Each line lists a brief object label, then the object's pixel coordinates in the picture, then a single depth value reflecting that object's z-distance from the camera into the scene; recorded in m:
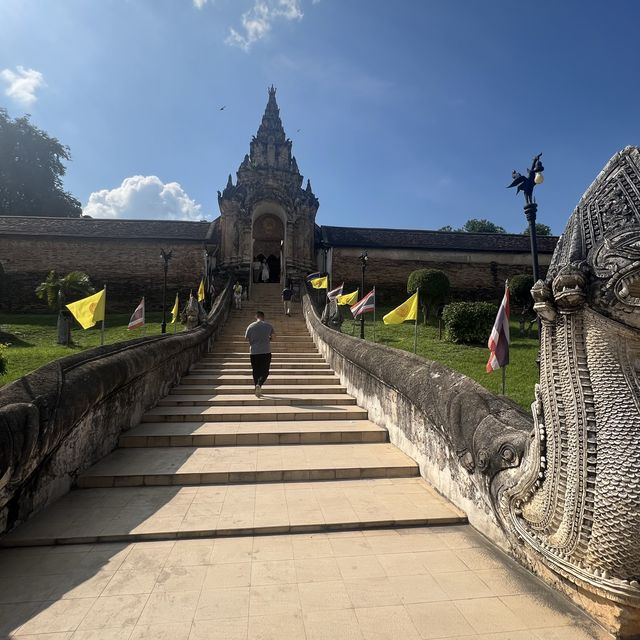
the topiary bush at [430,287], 17.02
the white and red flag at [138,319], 10.17
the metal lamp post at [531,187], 7.08
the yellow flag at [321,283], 15.45
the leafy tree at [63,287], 15.69
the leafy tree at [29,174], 35.94
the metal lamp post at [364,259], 14.59
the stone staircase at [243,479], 2.88
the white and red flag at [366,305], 10.85
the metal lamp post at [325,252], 23.84
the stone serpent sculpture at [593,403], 1.78
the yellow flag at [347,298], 13.63
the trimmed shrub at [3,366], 7.57
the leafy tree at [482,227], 56.00
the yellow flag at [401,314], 9.66
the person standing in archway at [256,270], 23.39
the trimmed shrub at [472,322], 12.55
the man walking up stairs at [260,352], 6.71
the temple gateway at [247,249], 22.20
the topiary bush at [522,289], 17.30
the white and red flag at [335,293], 12.44
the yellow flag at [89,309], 7.37
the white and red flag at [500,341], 5.87
